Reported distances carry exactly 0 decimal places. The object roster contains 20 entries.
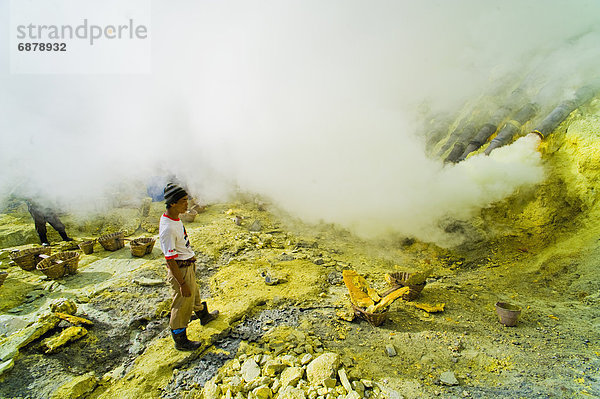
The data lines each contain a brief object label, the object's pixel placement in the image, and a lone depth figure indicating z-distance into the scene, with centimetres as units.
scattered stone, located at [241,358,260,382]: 228
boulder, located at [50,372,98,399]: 229
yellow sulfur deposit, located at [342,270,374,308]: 343
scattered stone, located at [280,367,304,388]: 215
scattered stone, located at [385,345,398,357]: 269
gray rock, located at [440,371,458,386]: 230
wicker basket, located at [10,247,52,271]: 448
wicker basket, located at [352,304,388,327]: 312
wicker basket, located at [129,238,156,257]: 498
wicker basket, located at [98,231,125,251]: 529
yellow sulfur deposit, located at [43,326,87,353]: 271
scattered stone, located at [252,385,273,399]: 208
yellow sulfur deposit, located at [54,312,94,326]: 308
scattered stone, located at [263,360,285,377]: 228
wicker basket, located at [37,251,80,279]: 409
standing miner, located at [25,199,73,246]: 580
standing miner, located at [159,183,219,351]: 264
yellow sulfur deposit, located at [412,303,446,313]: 351
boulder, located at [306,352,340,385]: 218
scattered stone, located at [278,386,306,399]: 202
